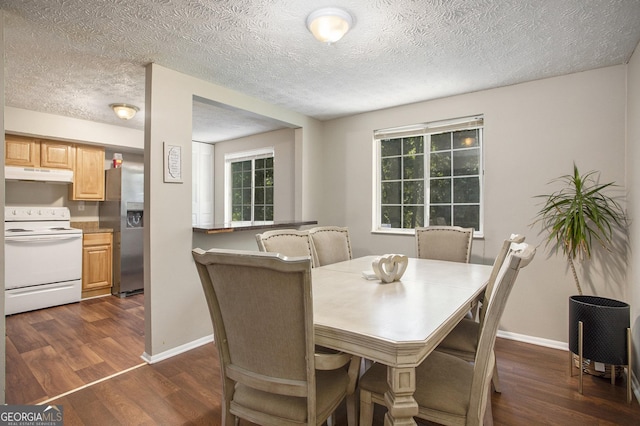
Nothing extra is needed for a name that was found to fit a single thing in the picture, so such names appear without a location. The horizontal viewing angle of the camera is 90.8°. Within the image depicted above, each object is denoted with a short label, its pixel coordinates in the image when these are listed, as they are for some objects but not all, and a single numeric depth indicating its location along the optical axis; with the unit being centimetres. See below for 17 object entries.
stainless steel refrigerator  432
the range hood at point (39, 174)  374
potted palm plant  207
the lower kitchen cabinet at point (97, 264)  424
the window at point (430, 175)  327
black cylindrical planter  206
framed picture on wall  261
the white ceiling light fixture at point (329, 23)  183
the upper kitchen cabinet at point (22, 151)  378
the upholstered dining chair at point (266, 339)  100
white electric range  359
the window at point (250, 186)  485
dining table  103
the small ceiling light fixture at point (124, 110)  348
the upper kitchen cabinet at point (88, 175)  434
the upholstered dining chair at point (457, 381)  112
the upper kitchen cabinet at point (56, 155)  402
